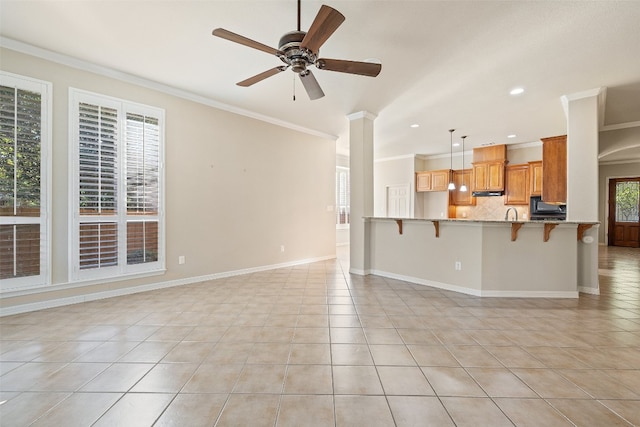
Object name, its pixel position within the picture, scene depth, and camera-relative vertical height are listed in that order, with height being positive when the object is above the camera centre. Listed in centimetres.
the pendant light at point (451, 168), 617 +134
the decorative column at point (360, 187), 498 +47
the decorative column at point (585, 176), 386 +54
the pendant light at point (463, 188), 732 +67
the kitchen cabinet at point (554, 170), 468 +76
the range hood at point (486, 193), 726 +54
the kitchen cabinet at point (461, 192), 796 +62
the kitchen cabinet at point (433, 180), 814 +99
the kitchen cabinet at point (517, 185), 686 +73
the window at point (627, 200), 866 +45
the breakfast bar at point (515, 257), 371 -58
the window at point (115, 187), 341 +32
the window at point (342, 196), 846 +51
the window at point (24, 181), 296 +32
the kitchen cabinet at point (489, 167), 714 +121
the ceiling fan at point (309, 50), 187 +125
